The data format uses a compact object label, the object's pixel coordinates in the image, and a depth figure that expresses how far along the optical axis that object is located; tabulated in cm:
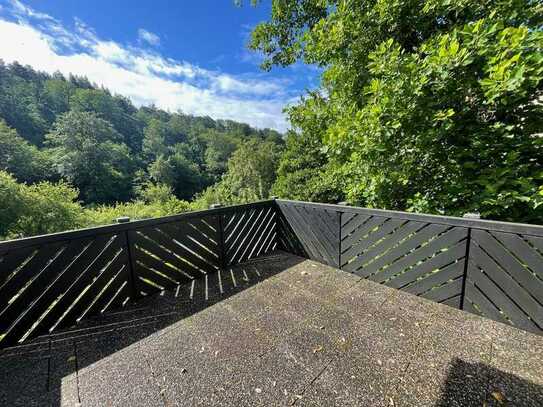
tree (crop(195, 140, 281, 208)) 1644
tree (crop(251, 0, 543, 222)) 207
